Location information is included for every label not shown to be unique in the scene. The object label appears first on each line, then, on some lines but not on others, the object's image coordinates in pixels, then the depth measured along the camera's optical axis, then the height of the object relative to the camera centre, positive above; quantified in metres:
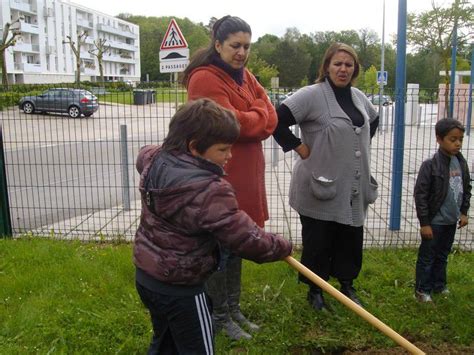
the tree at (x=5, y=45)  25.66 +2.64
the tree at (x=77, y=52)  42.12 +3.60
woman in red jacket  2.89 -0.05
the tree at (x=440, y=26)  12.62 +1.75
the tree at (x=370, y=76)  35.29 +1.24
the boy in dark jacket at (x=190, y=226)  1.98 -0.52
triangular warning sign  8.60 +0.92
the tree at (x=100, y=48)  53.19 +4.94
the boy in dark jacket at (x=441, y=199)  3.46 -0.73
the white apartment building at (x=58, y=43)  64.38 +7.67
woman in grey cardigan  3.36 -0.41
